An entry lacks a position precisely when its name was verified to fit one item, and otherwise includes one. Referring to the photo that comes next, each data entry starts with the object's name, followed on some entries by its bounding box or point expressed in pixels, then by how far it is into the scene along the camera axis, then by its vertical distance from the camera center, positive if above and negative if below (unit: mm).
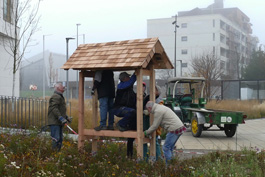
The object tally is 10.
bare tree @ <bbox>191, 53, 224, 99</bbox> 26555 +1471
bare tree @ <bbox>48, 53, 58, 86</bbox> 62406 +3212
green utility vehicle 12242 -760
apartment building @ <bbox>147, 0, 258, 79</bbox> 70500 +10520
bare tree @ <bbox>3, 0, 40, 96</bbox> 16047 +3396
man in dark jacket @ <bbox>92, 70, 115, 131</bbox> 7059 -60
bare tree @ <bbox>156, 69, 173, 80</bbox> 54972 +2664
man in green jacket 8062 -496
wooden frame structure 6645 +519
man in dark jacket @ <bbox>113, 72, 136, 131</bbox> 6898 -209
